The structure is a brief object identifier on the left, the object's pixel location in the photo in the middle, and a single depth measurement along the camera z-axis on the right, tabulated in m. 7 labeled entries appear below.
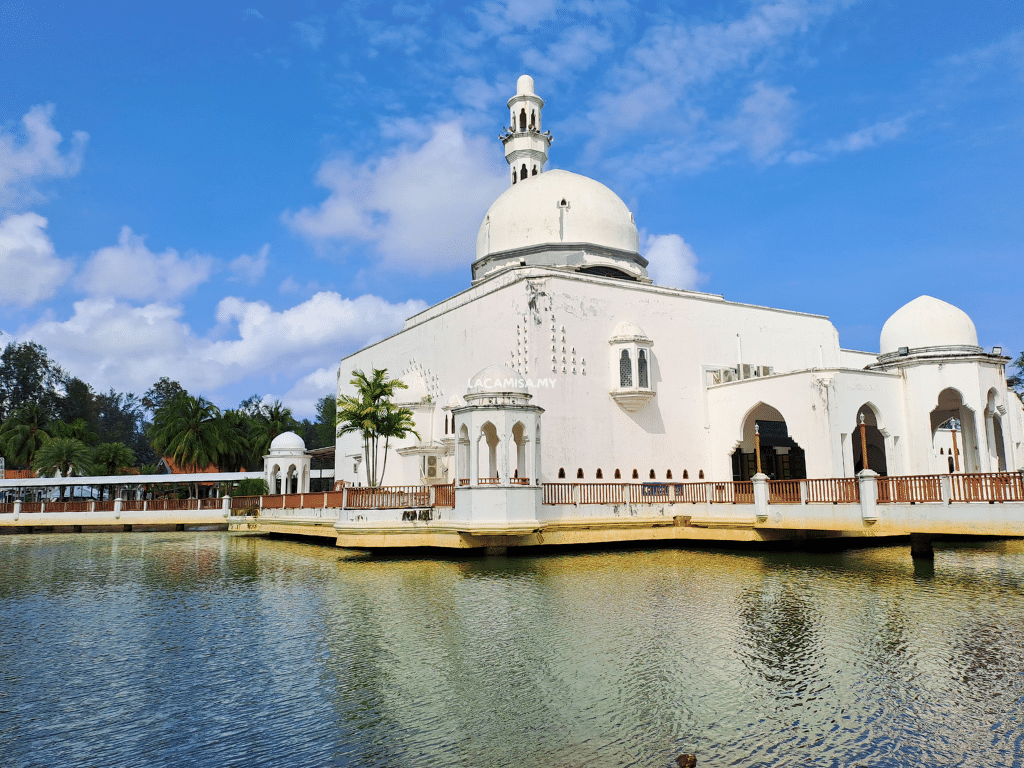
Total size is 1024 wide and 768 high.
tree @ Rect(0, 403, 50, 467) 46.44
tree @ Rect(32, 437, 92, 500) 41.62
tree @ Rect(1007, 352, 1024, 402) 48.91
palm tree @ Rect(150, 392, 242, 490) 42.41
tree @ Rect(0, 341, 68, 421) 59.88
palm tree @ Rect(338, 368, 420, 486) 26.83
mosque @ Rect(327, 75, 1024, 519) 23.66
